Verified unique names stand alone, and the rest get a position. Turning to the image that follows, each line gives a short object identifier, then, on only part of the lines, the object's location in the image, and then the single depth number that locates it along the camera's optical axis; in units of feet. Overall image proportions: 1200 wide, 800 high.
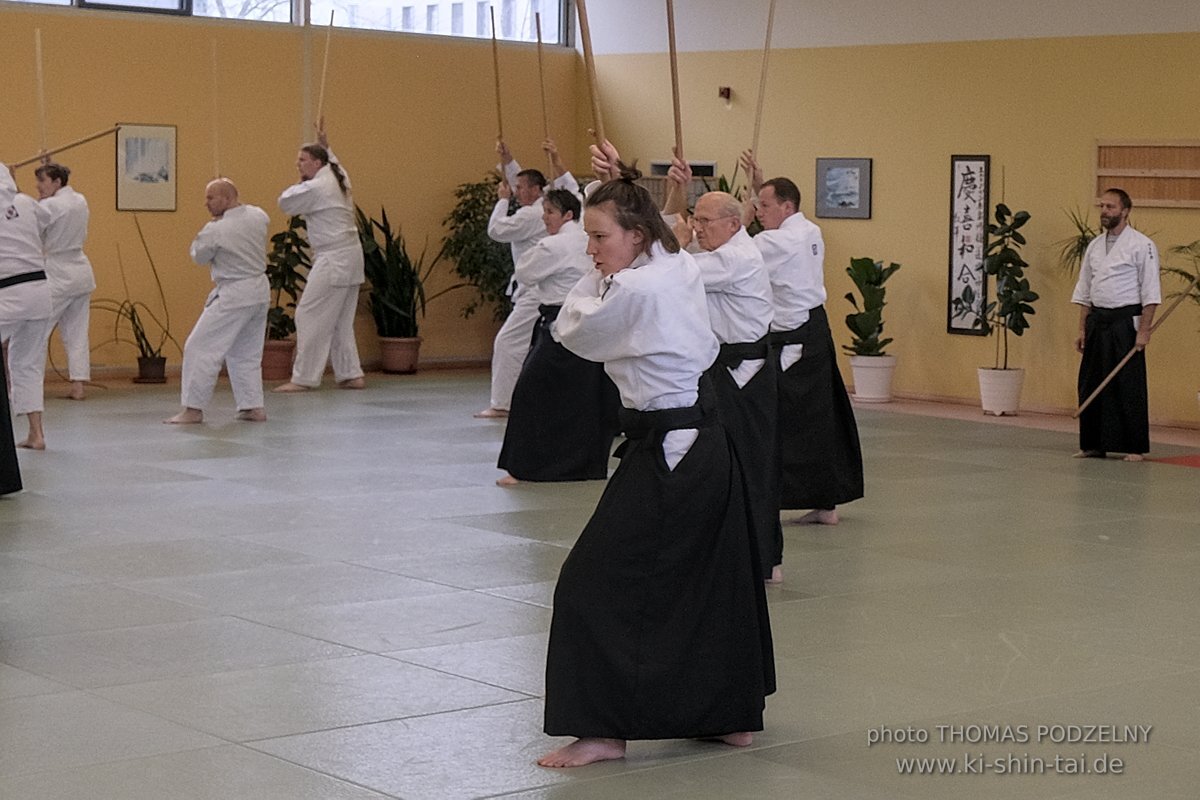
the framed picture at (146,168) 42.52
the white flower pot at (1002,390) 39.37
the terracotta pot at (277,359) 43.73
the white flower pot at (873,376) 41.63
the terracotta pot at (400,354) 46.16
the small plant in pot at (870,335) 41.34
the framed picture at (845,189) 43.39
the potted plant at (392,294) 45.70
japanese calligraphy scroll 40.75
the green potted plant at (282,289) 43.57
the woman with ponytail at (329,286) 40.88
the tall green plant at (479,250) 46.21
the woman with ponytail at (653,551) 12.92
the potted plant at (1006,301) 38.58
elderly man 18.08
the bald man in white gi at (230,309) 34.58
